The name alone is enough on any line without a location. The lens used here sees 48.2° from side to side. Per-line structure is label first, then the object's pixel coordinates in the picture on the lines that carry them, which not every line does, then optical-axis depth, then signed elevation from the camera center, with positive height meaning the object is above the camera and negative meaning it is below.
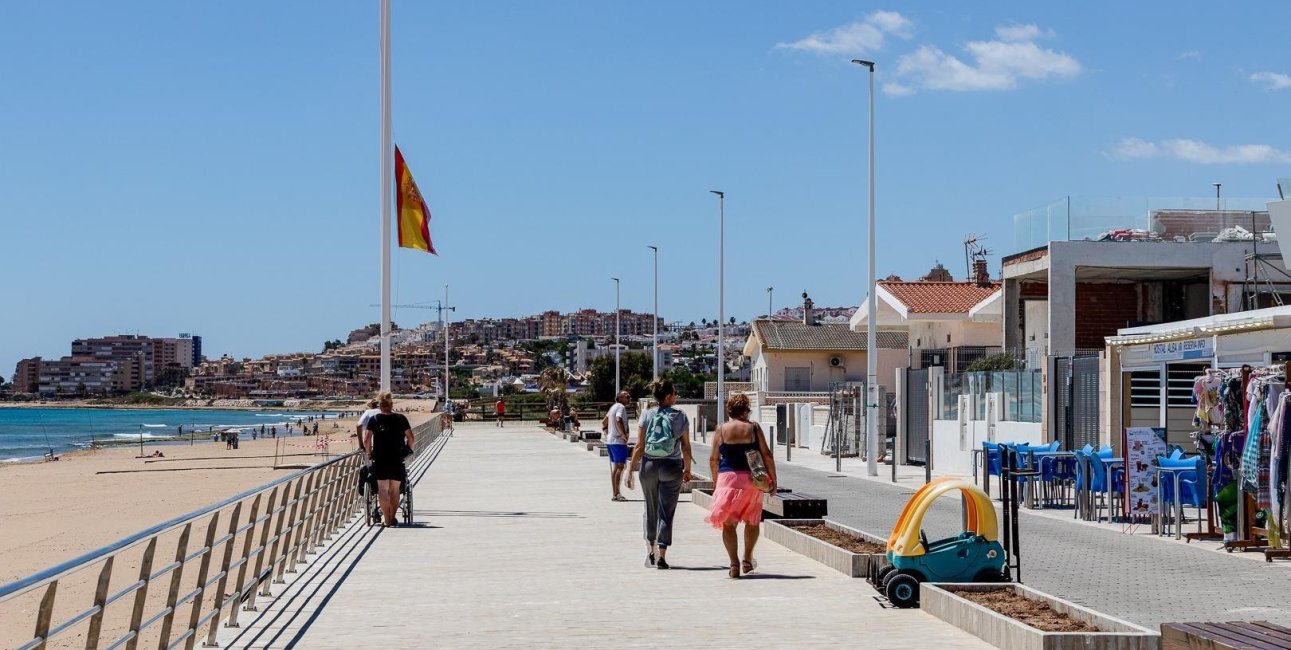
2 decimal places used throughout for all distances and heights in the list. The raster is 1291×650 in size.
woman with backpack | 12.98 -0.98
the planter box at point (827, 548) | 12.16 -1.72
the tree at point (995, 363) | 37.16 +0.00
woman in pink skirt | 12.09 -1.05
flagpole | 21.80 +3.07
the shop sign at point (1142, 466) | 16.67 -1.21
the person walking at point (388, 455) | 17.50 -1.13
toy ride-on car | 10.45 -1.40
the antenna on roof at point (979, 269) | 55.87 +3.71
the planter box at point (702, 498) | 20.11 -1.92
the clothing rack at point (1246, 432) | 13.46 -0.68
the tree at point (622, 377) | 114.44 -1.19
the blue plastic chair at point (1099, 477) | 18.03 -1.43
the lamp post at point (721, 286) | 50.84 +2.77
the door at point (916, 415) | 33.59 -1.22
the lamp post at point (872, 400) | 30.28 -0.80
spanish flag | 23.55 +2.46
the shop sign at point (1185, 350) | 17.67 +0.17
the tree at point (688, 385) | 120.65 -1.94
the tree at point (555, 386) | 83.21 -1.66
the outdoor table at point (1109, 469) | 17.73 -1.32
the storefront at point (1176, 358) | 16.45 +0.06
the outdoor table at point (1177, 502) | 15.67 -1.53
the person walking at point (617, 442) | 22.08 -1.22
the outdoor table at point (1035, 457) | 19.33 -1.30
